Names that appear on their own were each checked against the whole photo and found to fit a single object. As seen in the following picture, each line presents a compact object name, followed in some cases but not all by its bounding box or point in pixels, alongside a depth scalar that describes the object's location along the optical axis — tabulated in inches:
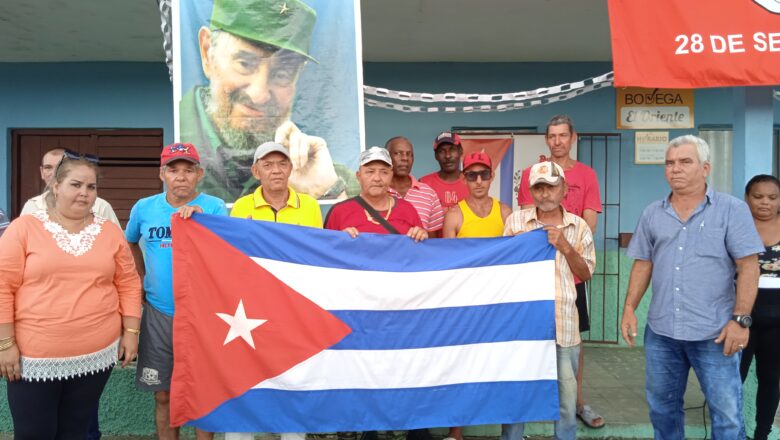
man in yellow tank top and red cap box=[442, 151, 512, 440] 140.8
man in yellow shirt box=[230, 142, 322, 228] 131.6
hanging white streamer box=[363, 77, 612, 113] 187.2
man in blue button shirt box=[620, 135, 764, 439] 120.6
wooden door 269.0
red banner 154.6
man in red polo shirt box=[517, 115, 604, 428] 156.0
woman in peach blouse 107.6
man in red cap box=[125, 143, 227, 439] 129.0
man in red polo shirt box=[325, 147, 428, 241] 133.6
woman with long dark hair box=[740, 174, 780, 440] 140.0
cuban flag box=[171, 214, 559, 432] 125.7
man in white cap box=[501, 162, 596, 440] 128.7
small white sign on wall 258.4
